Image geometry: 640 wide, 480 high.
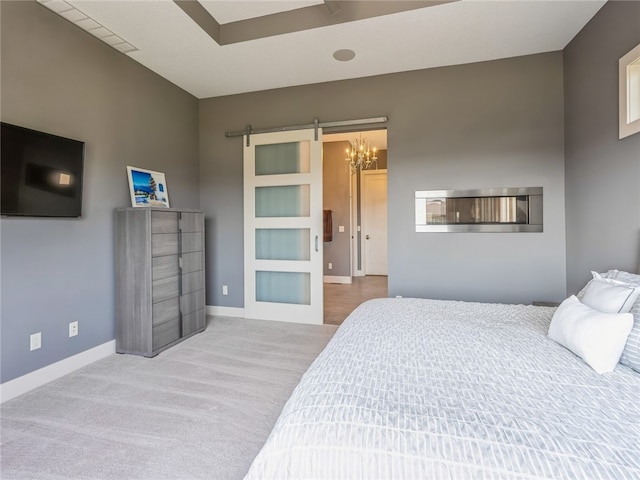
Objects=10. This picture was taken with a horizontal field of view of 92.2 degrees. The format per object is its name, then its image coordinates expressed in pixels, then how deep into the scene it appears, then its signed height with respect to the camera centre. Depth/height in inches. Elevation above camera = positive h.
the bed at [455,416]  28.0 -19.9
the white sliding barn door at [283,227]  146.8 +4.7
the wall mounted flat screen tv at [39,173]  80.4 +18.7
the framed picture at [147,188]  120.6 +20.8
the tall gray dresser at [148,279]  109.4 -15.3
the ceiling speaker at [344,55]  115.9 +69.9
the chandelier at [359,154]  203.2 +54.5
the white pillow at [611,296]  51.4 -10.9
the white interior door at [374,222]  286.8 +13.1
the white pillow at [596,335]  45.1 -15.8
